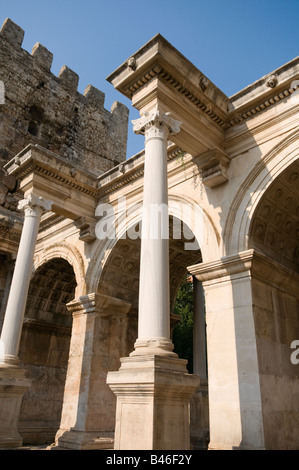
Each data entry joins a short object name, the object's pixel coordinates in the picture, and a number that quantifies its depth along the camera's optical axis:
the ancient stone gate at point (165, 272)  6.30
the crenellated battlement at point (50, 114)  18.17
